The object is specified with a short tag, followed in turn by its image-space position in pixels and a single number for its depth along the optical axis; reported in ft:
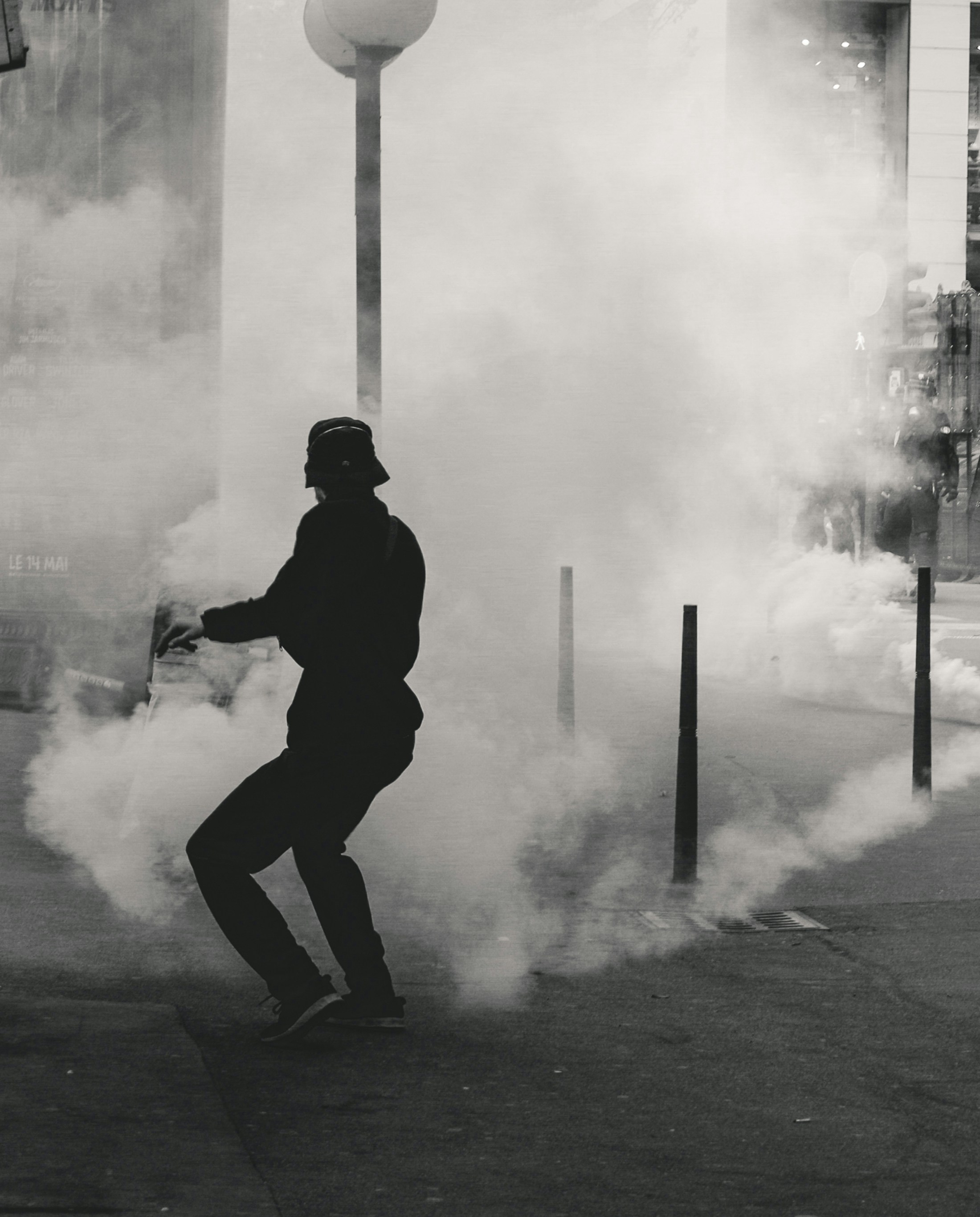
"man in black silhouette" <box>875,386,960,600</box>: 65.72
